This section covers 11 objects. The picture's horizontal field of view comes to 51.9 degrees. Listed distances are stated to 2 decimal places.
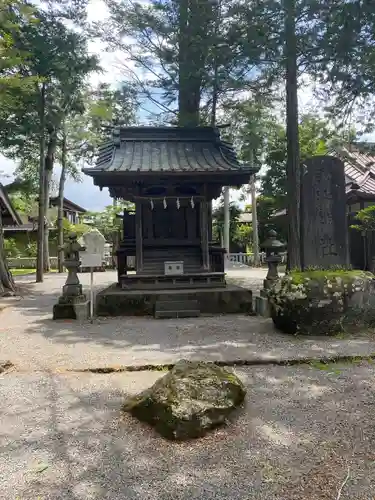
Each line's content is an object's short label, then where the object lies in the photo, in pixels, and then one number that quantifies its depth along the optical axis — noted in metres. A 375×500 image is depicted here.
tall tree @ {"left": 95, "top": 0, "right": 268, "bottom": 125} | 9.55
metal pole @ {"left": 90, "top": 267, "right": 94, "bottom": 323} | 7.83
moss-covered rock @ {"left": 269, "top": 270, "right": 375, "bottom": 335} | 5.89
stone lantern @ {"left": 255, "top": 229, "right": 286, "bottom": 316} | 8.87
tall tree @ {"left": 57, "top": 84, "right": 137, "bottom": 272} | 18.08
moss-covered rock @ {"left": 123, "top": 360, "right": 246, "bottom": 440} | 2.97
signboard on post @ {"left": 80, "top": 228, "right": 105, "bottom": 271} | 7.93
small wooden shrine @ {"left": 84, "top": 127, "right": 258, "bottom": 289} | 9.02
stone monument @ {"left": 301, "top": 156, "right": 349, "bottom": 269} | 6.72
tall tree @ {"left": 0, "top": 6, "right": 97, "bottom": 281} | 14.16
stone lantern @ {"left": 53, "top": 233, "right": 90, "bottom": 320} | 7.97
